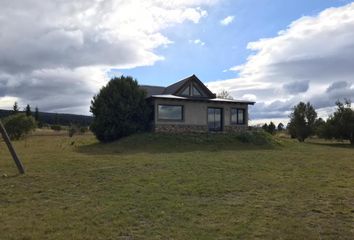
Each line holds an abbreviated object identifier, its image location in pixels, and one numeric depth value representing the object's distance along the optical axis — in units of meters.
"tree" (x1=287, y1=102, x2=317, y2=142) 48.03
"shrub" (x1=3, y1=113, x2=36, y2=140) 36.62
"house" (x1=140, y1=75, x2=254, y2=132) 28.62
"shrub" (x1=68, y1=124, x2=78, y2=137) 44.50
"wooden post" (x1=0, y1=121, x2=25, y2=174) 11.65
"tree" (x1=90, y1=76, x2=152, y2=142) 27.55
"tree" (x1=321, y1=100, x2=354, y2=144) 40.09
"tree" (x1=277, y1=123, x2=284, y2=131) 86.69
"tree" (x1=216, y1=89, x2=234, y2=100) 54.99
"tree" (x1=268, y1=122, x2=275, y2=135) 52.91
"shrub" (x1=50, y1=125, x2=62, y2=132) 72.55
